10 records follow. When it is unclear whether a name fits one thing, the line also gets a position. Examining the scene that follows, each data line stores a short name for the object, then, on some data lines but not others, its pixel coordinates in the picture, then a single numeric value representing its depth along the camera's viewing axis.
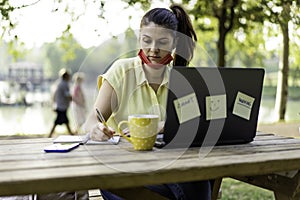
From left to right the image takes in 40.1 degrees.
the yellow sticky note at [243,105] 1.49
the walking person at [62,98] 6.57
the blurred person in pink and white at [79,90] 5.79
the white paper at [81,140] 1.49
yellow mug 1.33
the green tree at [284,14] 4.24
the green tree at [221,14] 5.71
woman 1.67
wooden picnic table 1.04
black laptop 1.35
